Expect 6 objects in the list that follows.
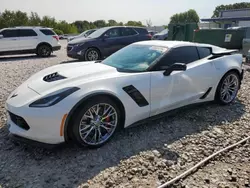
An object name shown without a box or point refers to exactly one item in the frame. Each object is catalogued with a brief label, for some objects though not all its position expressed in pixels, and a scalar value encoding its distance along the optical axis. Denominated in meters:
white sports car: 2.71
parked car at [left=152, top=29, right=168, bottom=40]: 17.73
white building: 35.47
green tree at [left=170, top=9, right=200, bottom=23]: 78.06
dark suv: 9.64
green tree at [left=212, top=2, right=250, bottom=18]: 81.69
